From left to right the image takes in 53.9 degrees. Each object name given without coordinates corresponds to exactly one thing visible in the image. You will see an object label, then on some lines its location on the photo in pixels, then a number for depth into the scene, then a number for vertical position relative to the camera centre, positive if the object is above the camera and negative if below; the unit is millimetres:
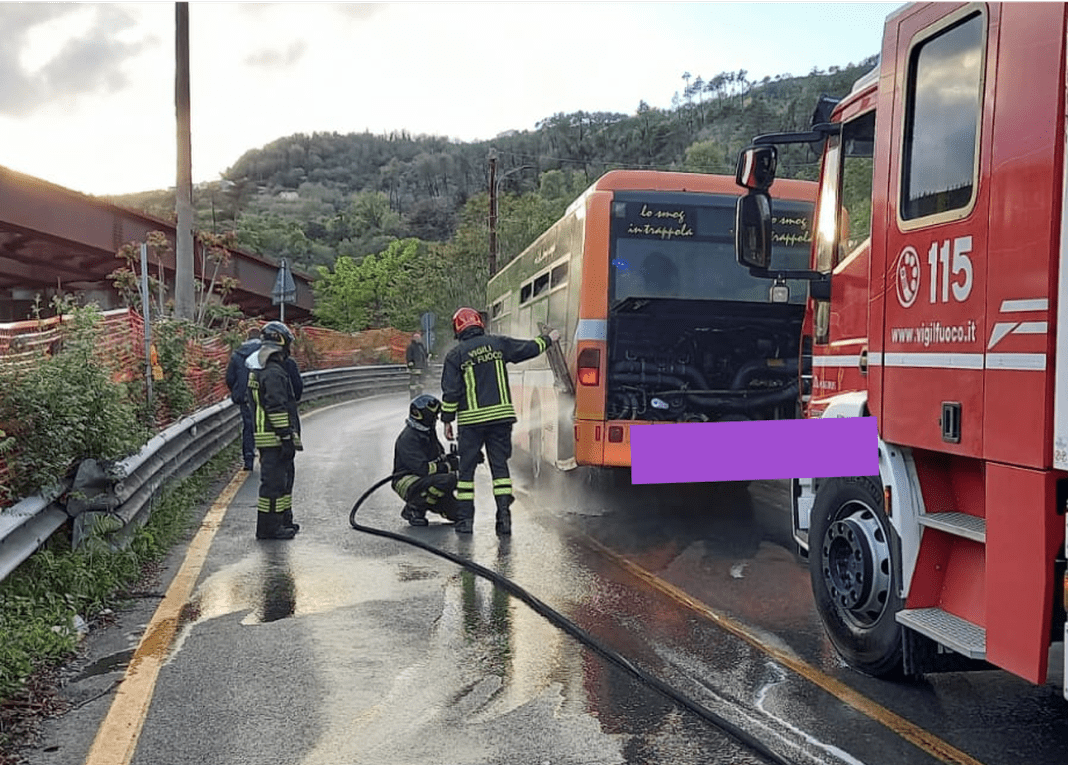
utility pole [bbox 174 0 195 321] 16172 +1865
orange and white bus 8836 +21
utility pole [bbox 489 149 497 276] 38178 +3562
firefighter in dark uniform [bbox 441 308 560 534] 8812 -722
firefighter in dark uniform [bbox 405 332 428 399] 24297 -1175
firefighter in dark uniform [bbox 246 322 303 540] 8547 -988
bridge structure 21578 +1441
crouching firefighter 9172 -1398
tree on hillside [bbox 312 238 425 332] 58219 +1213
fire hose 4017 -1652
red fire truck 3402 -53
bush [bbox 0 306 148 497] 6281 -719
